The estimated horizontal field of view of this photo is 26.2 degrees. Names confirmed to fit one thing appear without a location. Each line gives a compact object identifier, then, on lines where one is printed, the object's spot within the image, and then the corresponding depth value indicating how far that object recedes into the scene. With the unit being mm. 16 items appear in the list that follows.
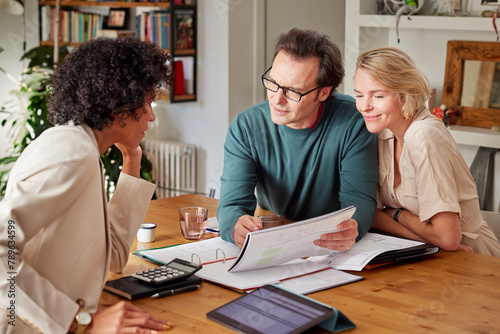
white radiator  5760
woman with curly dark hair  2459
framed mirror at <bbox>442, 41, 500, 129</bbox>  4478
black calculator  2700
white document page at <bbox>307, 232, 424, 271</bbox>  2860
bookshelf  5393
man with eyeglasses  3251
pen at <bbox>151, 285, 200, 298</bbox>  2665
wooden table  2544
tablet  2476
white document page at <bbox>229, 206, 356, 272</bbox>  2725
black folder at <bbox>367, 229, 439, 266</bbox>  2879
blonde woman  3094
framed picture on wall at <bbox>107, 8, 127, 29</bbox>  5924
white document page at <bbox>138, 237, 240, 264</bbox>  2901
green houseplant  5028
